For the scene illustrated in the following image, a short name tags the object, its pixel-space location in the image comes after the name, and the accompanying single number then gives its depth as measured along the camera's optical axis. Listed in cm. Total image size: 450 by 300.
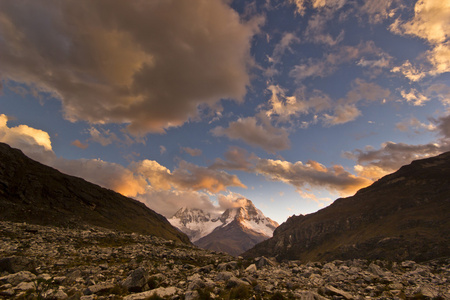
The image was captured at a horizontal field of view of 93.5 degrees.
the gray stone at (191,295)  1279
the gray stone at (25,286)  1320
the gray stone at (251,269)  2602
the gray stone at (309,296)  1390
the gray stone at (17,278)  1420
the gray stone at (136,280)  1491
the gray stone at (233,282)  1633
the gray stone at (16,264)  1695
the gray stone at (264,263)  3725
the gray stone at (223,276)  1950
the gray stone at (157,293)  1283
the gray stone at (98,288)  1354
